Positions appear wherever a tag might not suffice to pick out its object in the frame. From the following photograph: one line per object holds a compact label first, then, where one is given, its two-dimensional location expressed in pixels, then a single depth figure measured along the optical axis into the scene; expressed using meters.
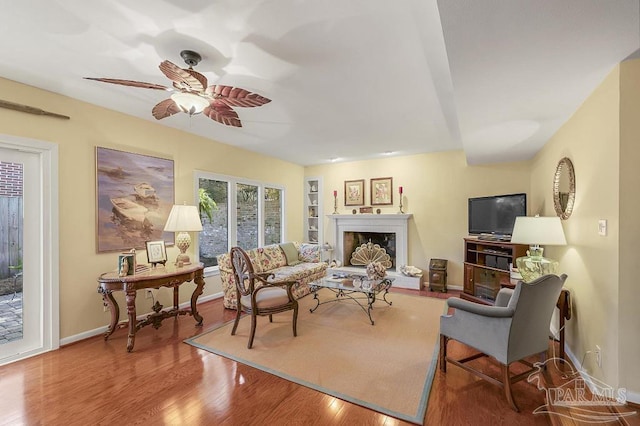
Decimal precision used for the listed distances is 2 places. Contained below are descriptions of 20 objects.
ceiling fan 1.81
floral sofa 3.83
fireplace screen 5.70
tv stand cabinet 3.90
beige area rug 2.04
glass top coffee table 3.52
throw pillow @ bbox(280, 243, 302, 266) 4.92
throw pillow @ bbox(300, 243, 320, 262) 5.16
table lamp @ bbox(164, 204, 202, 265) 3.36
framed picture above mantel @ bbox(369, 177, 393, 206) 5.63
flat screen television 4.09
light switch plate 2.00
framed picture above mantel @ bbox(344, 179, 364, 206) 5.91
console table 2.71
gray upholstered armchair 1.89
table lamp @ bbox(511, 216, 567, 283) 2.58
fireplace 5.37
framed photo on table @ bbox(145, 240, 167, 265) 3.21
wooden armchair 2.82
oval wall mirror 2.63
